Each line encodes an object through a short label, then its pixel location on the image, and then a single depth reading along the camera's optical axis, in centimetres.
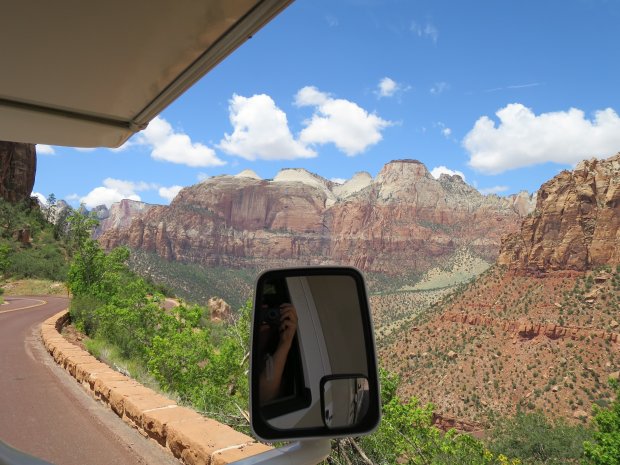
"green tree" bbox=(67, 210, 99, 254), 2123
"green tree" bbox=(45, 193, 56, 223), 6238
